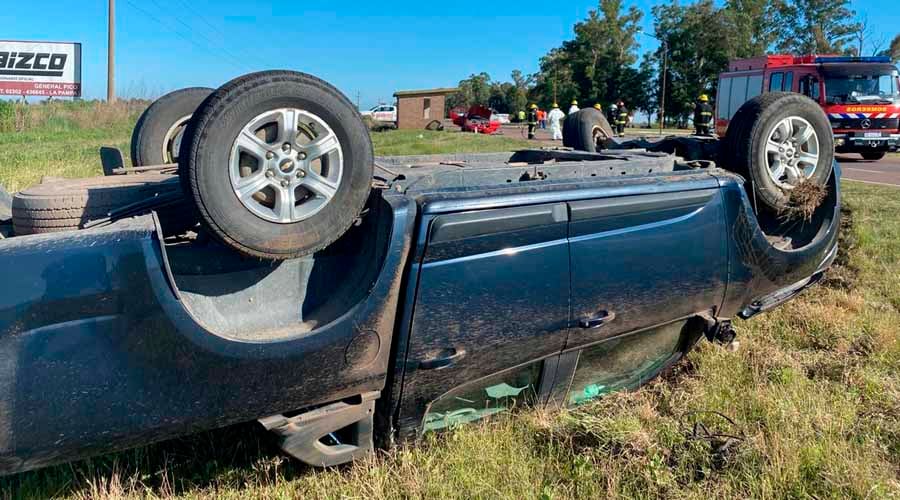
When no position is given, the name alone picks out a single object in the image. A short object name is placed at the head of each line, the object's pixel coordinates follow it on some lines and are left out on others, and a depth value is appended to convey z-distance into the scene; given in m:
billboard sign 34.81
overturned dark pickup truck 1.78
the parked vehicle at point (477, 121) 38.75
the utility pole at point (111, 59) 27.89
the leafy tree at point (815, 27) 55.69
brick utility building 34.94
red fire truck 17.92
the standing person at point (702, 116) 14.52
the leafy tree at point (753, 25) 55.61
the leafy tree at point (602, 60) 67.00
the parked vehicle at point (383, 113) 48.84
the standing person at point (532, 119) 27.62
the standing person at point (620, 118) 20.38
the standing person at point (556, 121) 25.53
